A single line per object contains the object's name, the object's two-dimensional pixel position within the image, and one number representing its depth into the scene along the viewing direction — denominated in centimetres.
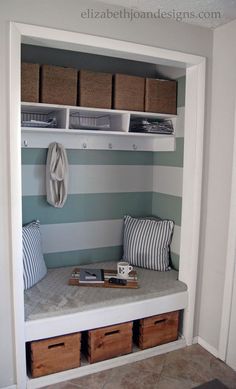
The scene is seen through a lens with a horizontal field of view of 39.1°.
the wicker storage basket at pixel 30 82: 220
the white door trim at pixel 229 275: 224
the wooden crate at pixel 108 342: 225
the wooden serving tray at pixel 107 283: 243
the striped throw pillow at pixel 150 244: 277
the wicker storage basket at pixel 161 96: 260
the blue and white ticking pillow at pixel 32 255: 232
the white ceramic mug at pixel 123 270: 253
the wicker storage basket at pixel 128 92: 251
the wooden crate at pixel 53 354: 208
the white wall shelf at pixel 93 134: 239
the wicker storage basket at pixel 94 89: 240
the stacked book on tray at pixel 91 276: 247
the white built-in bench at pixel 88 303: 207
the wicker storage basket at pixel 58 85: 228
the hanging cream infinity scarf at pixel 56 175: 255
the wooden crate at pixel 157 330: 243
